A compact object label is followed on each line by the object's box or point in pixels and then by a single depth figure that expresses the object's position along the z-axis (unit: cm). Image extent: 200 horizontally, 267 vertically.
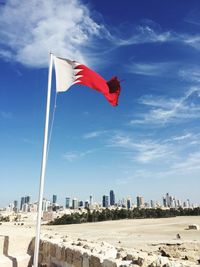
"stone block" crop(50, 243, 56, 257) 510
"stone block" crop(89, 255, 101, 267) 385
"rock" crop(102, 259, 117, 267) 355
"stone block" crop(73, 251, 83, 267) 424
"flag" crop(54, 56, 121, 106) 571
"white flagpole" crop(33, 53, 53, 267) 453
